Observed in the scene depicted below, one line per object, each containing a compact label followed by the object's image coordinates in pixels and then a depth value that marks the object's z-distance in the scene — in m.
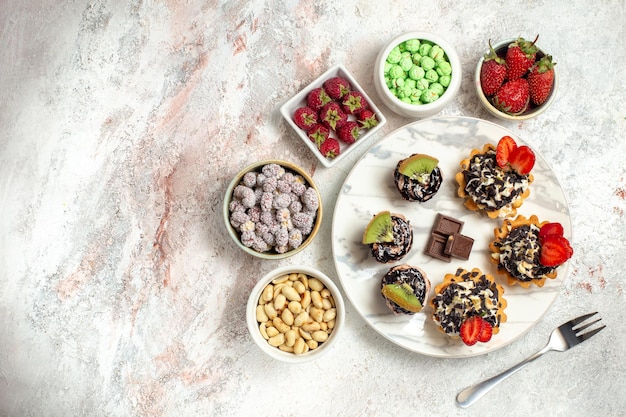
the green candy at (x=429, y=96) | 0.94
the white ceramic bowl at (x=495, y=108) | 0.95
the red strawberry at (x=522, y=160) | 0.91
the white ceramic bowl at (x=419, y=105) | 0.94
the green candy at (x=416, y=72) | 0.94
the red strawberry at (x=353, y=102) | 0.94
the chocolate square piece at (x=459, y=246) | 0.94
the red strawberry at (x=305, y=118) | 0.94
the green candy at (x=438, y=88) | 0.95
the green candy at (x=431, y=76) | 0.95
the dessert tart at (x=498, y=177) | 0.92
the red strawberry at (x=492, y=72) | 0.94
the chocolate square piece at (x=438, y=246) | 0.95
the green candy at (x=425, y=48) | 0.95
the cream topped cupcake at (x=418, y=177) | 0.92
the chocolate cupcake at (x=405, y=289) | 0.90
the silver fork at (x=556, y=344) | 0.97
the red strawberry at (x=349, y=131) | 0.94
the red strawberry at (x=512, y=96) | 0.94
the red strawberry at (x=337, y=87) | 0.94
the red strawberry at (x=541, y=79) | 0.94
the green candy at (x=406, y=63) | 0.95
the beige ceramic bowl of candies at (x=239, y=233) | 0.92
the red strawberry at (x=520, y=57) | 0.94
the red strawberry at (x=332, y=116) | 0.94
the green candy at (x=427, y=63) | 0.94
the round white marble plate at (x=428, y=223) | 0.95
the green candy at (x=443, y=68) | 0.94
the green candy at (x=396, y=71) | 0.95
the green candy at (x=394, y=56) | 0.95
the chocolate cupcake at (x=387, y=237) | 0.92
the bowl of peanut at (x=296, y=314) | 0.92
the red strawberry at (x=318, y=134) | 0.94
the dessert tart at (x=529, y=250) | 0.91
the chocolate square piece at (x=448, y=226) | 0.94
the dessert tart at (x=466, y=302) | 0.92
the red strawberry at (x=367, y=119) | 0.94
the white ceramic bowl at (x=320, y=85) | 0.94
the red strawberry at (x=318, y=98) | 0.94
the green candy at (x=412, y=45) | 0.95
